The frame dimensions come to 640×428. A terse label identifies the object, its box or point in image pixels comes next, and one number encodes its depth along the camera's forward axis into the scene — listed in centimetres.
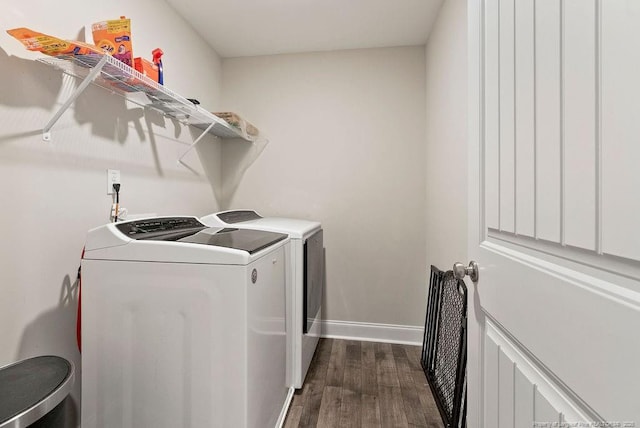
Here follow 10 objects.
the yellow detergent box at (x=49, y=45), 100
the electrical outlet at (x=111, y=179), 153
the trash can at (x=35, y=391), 71
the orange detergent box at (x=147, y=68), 148
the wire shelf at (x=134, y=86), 117
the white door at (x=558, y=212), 43
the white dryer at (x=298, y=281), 184
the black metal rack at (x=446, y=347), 146
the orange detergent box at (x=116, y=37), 135
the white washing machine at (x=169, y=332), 112
